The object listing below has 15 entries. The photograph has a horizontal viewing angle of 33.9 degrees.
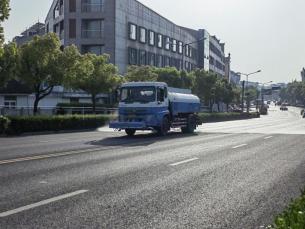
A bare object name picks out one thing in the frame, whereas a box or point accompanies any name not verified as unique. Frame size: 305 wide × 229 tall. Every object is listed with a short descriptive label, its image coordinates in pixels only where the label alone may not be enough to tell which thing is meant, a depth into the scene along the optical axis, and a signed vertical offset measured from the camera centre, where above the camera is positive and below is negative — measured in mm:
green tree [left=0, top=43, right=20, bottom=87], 35562 +2845
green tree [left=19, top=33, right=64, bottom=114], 36062 +2954
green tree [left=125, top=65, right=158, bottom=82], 53656 +3176
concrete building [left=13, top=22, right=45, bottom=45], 110750 +16567
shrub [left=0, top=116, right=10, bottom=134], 26984 -1090
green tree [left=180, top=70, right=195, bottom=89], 64519 +3264
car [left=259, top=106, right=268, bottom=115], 115819 -1440
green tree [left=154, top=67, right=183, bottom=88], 62156 +3470
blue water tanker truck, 25297 -134
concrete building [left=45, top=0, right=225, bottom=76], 66750 +10769
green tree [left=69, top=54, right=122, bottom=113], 47219 +2390
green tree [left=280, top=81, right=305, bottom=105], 171000 +4653
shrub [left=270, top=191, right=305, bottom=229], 3879 -933
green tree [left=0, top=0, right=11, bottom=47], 26453 +4979
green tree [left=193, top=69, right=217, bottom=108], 76938 +3342
